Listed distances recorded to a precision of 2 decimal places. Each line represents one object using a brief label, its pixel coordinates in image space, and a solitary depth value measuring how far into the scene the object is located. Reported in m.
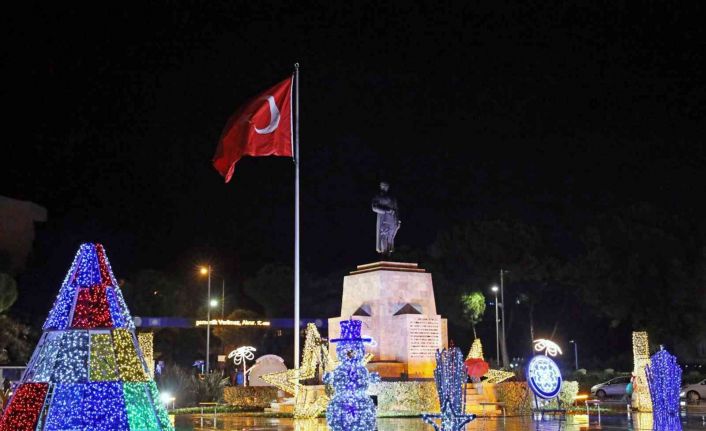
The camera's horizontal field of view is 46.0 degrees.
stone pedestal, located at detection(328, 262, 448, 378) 24.30
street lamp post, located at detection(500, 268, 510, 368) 53.06
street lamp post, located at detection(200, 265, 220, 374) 58.65
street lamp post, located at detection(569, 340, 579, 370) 57.17
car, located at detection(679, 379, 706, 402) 36.61
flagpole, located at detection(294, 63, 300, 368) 22.50
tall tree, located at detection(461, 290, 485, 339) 55.69
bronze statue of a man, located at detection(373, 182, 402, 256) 25.94
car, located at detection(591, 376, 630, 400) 37.97
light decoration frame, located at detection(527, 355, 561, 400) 21.72
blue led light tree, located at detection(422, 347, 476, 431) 13.42
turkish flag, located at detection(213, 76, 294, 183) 24.16
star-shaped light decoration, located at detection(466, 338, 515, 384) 25.47
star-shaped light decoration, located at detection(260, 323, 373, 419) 22.14
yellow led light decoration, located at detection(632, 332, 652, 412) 24.36
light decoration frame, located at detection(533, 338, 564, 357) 27.88
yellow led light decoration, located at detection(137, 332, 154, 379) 24.50
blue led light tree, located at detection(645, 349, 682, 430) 17.86
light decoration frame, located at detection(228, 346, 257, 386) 33.69
